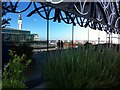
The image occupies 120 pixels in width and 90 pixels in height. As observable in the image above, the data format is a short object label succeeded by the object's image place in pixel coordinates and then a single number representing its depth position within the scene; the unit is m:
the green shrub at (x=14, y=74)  1.27
